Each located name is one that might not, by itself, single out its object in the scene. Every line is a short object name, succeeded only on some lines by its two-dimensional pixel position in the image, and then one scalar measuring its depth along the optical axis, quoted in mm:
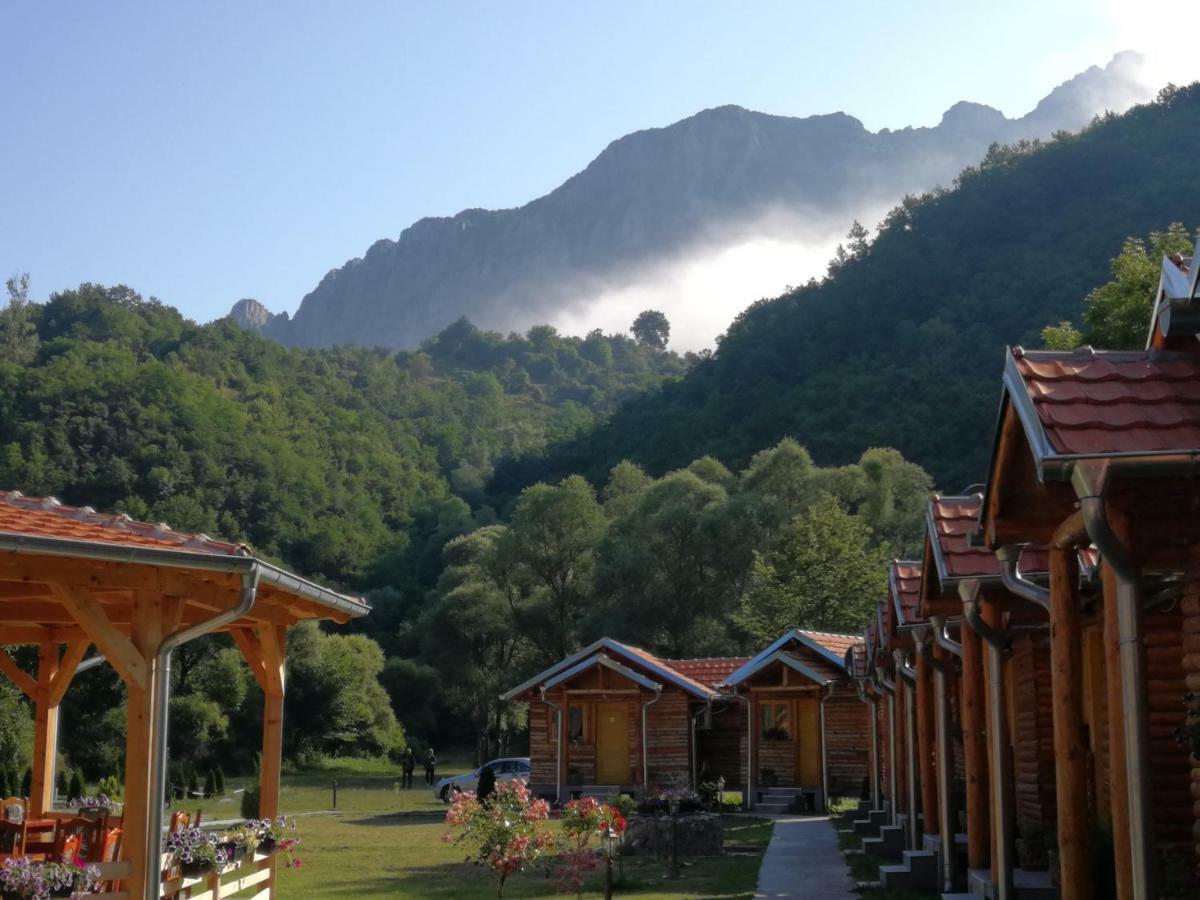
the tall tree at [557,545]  58188
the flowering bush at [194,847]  10484
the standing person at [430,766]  45531
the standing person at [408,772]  45559
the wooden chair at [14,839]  9797
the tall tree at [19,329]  83375
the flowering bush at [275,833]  11812
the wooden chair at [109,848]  9934
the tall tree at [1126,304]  25594
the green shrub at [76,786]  26775
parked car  35562
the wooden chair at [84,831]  10562
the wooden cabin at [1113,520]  5758
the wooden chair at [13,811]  12016
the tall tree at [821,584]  49062
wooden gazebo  8469
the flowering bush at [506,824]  14070
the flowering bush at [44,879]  8258
